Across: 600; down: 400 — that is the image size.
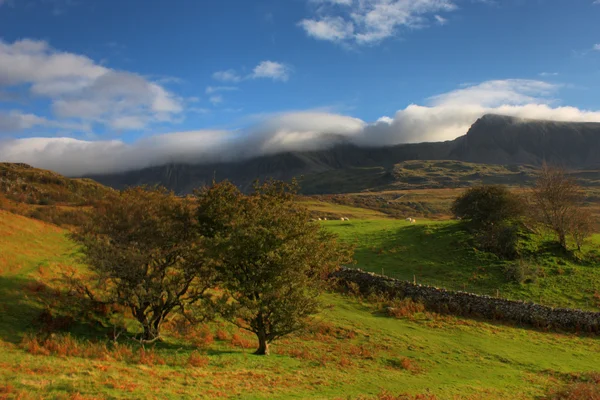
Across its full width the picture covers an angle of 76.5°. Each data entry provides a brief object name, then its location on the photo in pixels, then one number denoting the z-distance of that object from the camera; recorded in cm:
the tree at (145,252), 2172
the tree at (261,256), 2211
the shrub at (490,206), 5272
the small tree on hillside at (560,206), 4588
